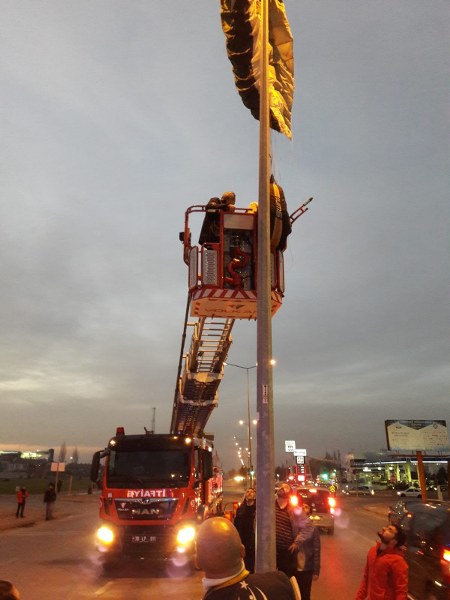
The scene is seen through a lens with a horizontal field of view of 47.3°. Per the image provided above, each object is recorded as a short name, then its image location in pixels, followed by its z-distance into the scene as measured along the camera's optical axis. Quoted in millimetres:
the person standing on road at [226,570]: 2148
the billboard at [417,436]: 42531
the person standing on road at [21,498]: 24969
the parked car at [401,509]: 8336
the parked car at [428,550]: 6216
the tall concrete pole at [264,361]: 5348
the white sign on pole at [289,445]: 85750
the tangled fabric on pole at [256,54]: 8289
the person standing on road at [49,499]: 24716
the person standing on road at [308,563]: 6070
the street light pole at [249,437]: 51891
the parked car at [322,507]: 17297
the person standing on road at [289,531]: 6121
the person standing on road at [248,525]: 7852
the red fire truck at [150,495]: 10133
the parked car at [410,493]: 45944
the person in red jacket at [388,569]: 5062
